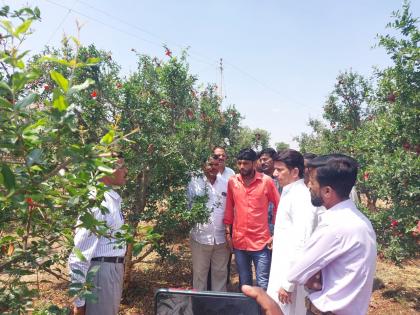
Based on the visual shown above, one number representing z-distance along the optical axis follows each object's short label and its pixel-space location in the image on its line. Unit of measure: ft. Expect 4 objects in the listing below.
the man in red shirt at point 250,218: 12.55
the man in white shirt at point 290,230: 9.58
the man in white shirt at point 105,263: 7.90
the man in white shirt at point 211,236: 13.92
